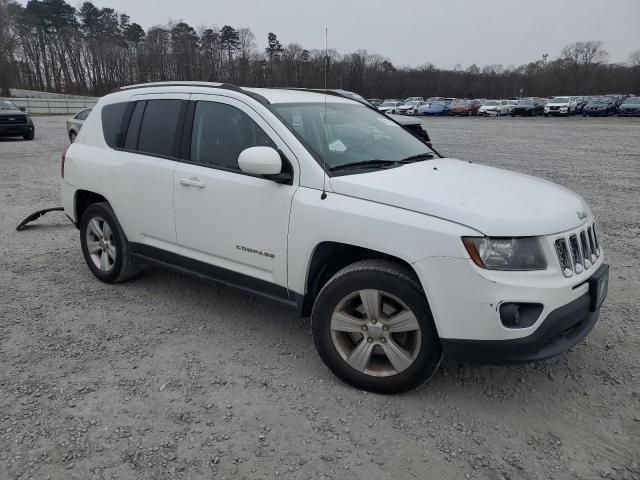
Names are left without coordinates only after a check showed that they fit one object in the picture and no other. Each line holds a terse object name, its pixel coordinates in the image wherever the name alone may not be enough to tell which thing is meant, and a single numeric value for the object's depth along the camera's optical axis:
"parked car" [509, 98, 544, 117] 44.03
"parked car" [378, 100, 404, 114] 45.74
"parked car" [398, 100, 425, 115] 49.53
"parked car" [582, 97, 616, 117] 40.44
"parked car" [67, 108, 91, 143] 16.62
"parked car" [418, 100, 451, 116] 47.66
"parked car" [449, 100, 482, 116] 46.69
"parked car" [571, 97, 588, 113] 44.13
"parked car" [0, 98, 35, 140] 18.80
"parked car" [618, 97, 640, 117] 37.38
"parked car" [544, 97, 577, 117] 41.69
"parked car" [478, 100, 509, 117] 45.44
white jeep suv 2.64
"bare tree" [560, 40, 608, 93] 89.63
